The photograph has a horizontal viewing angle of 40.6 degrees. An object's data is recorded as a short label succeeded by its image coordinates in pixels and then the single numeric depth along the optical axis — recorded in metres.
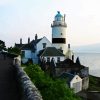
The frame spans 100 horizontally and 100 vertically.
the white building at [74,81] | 18.32
